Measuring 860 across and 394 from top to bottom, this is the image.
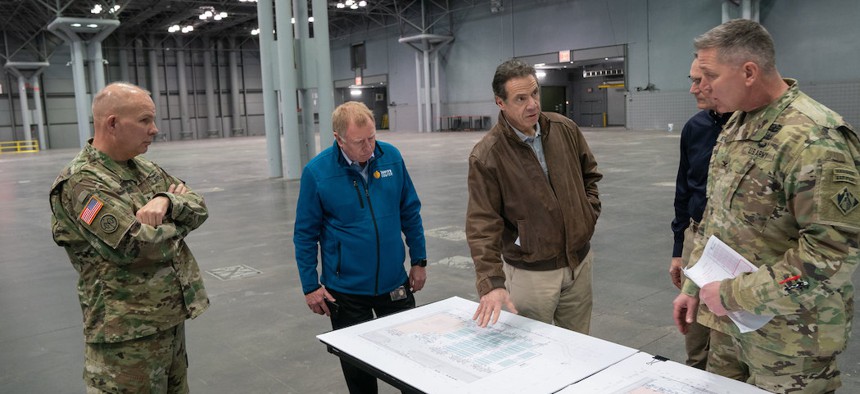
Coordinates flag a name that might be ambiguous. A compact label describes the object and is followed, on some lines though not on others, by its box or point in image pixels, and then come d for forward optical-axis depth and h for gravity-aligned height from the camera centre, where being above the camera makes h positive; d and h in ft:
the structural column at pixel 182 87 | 125.29 +9.98
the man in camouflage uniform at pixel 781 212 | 5.38 -0.91
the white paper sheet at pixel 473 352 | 6.34 -2.57
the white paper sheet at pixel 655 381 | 5.99 -2.60
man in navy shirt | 10.08 -1.18
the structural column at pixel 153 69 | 121.70 +13.41
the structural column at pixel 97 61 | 84.23 +10.82
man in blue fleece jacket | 9.60 -1.58
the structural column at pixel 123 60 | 119.03 +15.08
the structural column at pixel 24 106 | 99.76 +6.01
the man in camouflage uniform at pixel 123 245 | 7.27 -1.25
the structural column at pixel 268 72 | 42.29 +4.15
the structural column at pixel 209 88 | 129.29 +9.88
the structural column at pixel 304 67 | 41.91 +4.35
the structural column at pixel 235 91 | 131.54 +9.23
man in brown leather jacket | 8.50 -1.12
